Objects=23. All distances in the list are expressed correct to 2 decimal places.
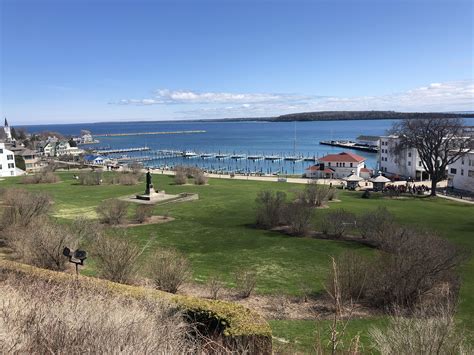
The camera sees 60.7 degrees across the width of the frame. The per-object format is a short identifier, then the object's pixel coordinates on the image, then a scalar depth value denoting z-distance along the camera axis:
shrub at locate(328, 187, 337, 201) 42.25
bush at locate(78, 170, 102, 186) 53.34
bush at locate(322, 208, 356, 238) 26.28
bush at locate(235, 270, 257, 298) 15.41
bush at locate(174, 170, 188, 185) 54.91
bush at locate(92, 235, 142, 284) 14.45
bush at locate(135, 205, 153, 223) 30.16
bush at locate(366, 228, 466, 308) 14.38
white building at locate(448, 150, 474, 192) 59.00
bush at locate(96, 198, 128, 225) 29.06
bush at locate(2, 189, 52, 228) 22.11
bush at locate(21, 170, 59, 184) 54.48
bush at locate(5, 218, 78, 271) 15.98
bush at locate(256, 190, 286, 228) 29.00
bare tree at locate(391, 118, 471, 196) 53.06
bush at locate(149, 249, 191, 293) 14.68
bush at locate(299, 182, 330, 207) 37.69
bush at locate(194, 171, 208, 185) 56.03
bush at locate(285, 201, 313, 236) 26.81
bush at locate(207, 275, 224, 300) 14.57
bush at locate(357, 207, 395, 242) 24.02
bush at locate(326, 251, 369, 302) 14.59
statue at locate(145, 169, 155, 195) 39.97
